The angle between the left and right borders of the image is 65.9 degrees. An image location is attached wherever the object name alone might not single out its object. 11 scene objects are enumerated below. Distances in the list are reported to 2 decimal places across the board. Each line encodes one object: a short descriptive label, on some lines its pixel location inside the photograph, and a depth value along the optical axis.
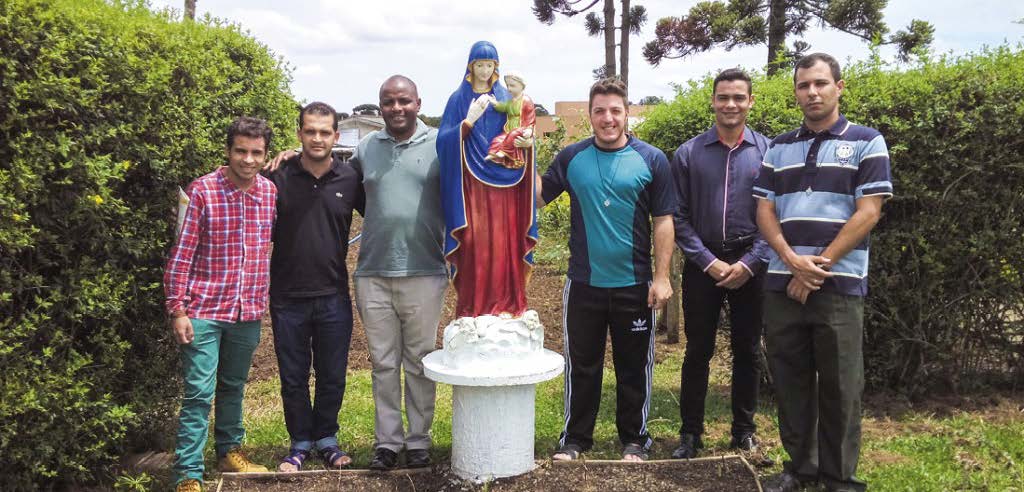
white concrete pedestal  4.04
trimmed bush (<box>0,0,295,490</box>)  3.41
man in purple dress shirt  4.30
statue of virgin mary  4.09
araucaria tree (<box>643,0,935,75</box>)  14.76
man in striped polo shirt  3.69
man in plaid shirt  3.91
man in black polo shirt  4.27
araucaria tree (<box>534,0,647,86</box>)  15.74
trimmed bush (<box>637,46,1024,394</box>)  4.92
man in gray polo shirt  4.26
